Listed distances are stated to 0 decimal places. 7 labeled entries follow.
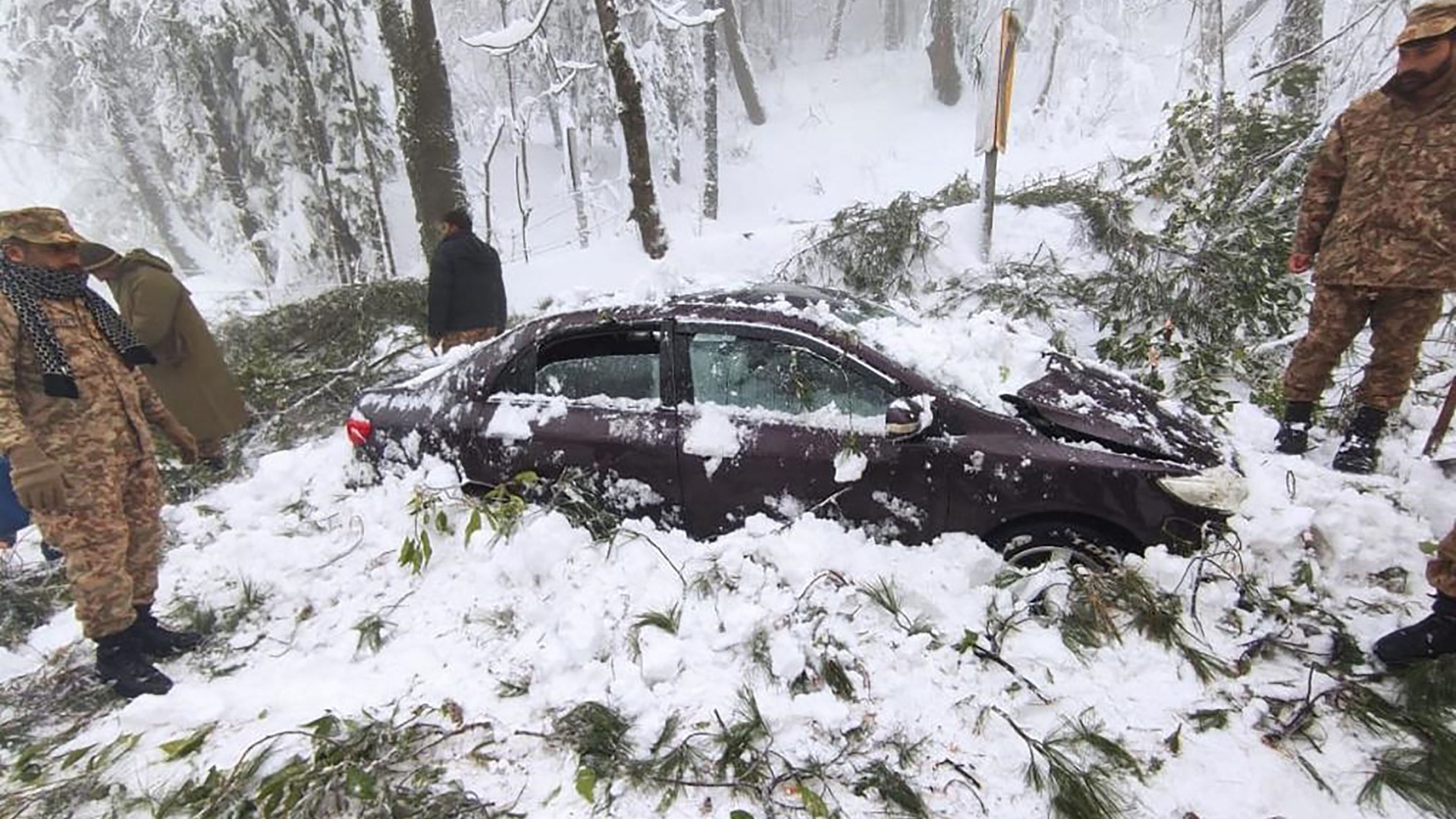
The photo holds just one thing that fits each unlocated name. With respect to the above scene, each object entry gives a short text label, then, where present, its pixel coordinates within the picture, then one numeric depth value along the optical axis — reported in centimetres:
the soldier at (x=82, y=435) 263
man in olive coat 427
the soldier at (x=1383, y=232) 314
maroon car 299
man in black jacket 594
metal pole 643
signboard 577
